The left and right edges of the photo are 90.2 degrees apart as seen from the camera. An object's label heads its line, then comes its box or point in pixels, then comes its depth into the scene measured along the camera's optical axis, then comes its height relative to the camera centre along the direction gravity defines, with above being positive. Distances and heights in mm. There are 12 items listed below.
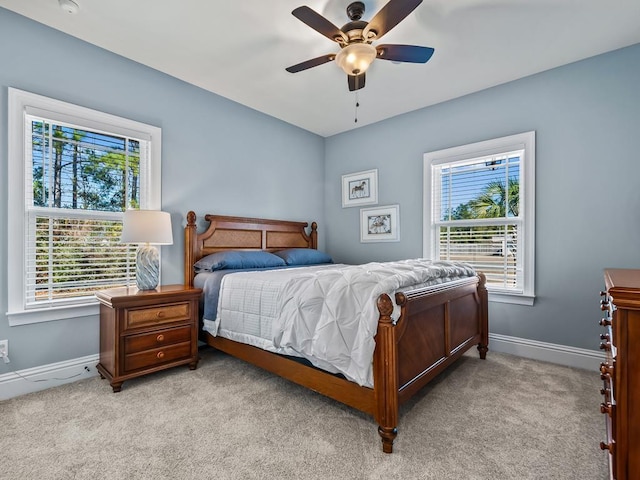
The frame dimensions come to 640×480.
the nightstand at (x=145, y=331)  2305 -722
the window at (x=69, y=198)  2277 +321
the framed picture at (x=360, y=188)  4191 +687
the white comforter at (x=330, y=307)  1691 -427
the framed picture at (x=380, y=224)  3982 +193
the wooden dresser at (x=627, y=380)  916 -412
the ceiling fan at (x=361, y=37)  1813 +1282
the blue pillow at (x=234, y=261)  3057 -227
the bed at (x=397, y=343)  1619 -679
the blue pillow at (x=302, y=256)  3697 -217
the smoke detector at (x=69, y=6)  2129 +1569
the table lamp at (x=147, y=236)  2480 +12
